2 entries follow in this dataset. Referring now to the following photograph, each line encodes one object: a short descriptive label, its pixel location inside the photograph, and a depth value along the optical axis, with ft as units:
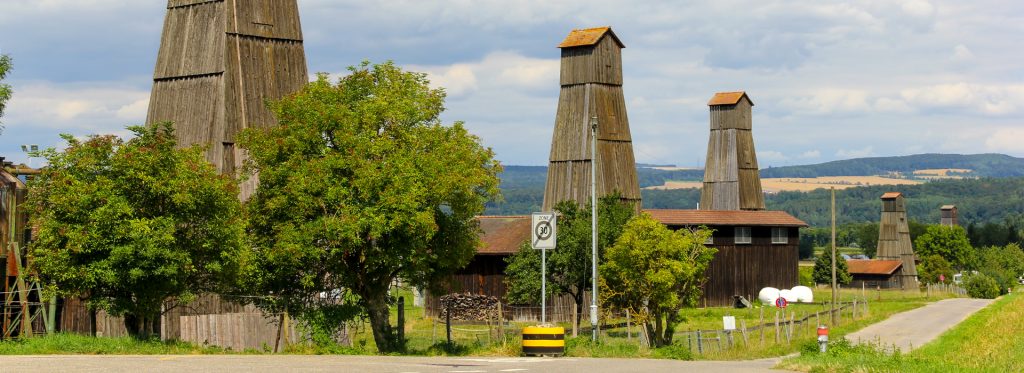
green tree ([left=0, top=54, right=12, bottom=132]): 175.11
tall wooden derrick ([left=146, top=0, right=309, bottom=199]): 169.68
